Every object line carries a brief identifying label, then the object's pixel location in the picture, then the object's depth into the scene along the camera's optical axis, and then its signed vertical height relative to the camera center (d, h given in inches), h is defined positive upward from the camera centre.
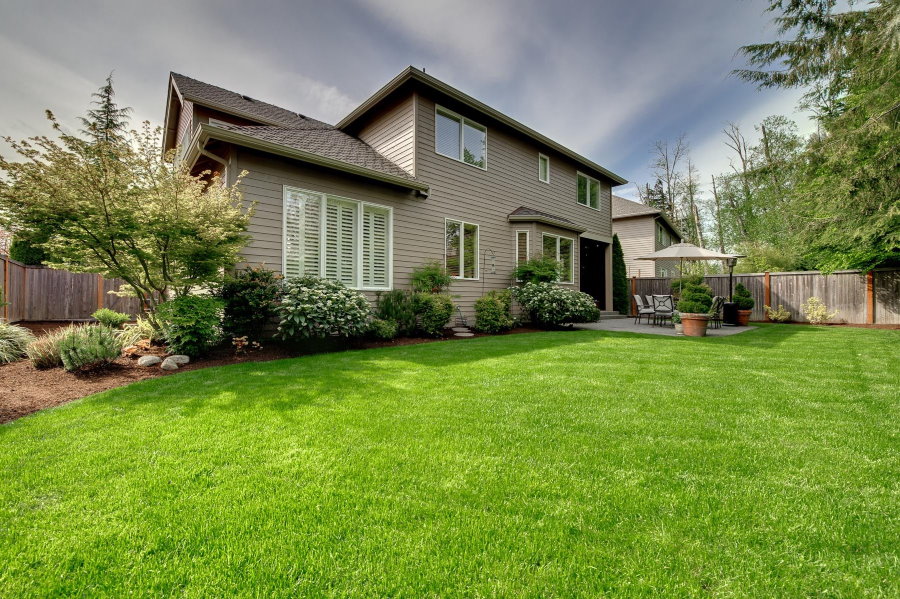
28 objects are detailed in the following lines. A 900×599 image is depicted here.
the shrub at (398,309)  310.2 -5.6
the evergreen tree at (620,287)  610.5 +26.9
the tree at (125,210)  179.3 +49.4
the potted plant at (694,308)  334.0 -4.7
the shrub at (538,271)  414.3 +37.0
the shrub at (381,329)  283.6 -20.2
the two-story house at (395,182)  276.4 +109.8
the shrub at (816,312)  463.8 -11.2
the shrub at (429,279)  338.1 +22.6
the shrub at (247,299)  238.1 +2.6
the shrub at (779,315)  489.7 -15.8
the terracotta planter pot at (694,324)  332.8 -19.0
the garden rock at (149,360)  200.7 -31.9
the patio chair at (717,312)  392.4 -10.4
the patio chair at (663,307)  424.7 -4.5
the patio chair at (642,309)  447.1 -7.4
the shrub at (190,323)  210.7 -11.4
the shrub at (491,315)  358.3 -11.8
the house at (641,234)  816.9 +159.0
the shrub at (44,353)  191.8 -26.4
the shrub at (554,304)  384.5 -1.0
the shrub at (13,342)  212.1 -23.4
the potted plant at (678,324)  358.1 -20.7
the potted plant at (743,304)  444.1 -1.0
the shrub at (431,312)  317.4 -7.8
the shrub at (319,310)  233.6 -4.6
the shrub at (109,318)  285.1 -11.8
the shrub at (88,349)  182.1 -23.4
